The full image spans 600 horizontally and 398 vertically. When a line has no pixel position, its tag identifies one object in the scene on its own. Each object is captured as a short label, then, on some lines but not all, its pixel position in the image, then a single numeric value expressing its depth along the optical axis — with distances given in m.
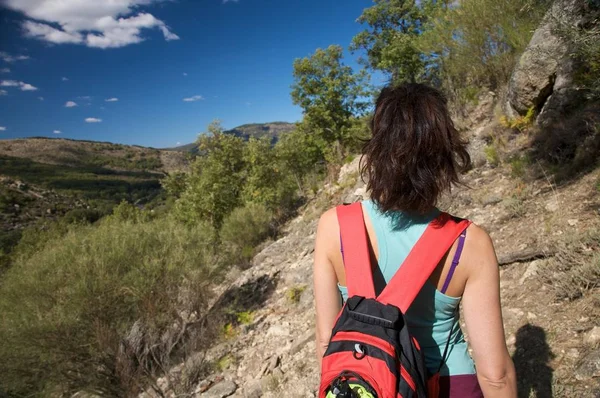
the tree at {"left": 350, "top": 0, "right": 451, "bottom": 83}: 16.92
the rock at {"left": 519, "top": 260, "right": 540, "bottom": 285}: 3.36
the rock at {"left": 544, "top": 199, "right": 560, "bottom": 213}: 4.05
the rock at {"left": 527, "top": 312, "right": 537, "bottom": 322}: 2.82
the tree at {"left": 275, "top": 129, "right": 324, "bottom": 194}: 20.86
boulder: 5.33
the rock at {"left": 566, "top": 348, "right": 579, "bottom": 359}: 2.24
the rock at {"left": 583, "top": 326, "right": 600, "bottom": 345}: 2.23
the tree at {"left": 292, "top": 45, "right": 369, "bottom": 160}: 17.84
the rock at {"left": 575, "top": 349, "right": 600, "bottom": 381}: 2.03
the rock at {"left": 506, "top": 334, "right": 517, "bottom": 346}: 2.73
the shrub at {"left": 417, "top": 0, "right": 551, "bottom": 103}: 7.17
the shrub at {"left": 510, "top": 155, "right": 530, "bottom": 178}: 5.43
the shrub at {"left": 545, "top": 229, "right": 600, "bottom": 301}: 2.64
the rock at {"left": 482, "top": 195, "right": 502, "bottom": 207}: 5.36
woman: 1.00
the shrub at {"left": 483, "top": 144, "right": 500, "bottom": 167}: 6.61
